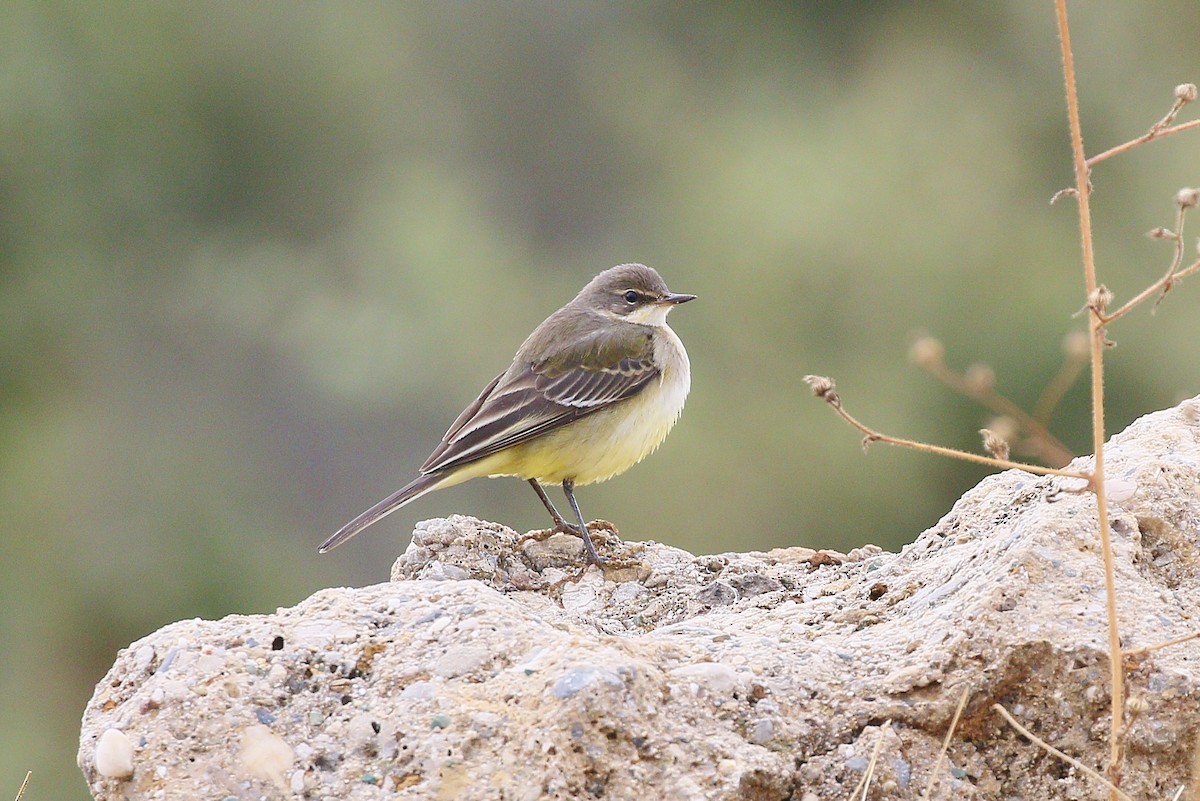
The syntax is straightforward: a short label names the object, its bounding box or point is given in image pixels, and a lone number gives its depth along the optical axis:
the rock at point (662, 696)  7.71
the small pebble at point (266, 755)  7.79
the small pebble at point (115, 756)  7.84
